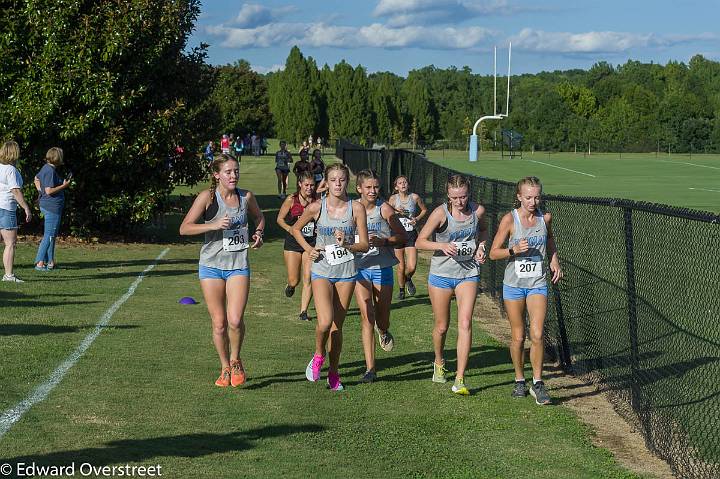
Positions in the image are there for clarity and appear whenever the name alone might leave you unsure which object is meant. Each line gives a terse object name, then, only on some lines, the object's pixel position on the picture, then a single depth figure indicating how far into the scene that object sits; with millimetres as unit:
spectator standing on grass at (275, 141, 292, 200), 38312
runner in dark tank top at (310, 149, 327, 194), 29373
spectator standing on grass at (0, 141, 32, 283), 15500
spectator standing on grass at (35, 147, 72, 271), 17188
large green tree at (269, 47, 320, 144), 115500
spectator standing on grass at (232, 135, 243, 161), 80819
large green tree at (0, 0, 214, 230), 21734
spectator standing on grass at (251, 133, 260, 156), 96000
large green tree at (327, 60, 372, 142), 124688
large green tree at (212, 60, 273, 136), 95625
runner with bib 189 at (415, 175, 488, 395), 9664
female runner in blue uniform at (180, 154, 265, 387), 9297
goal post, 77625
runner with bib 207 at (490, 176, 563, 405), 9281
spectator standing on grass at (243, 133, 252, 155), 98875
